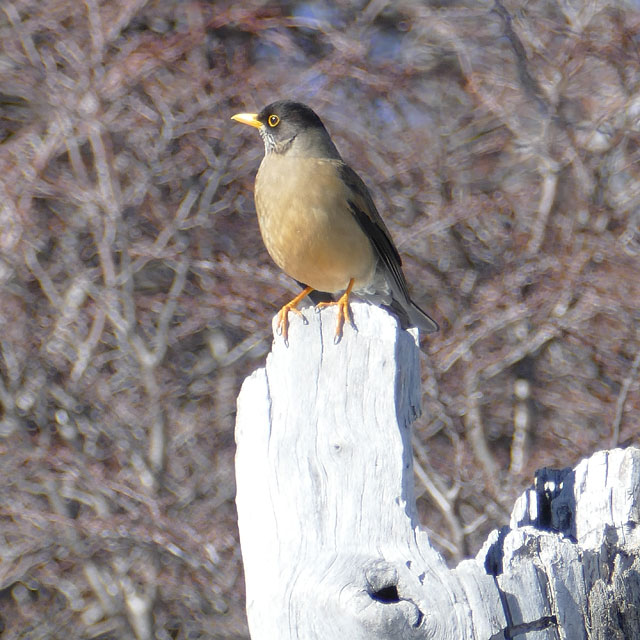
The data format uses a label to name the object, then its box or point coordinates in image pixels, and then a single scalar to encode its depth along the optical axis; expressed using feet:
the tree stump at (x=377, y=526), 15.53
